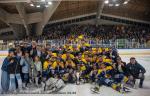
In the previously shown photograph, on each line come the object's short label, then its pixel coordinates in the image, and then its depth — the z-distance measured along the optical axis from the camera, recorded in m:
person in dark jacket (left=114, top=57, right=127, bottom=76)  6.04
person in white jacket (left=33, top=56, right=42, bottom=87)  5.89
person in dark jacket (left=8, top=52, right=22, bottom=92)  5.77
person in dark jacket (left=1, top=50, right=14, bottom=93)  5.74
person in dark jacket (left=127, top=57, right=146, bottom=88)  5.98
